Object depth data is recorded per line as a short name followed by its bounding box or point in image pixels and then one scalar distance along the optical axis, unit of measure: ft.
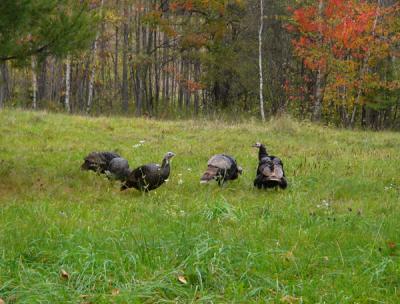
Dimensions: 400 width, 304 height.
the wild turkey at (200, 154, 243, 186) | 52.95
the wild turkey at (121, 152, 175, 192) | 49.03
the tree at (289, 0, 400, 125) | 141.59
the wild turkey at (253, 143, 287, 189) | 50.96
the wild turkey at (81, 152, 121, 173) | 58.49
